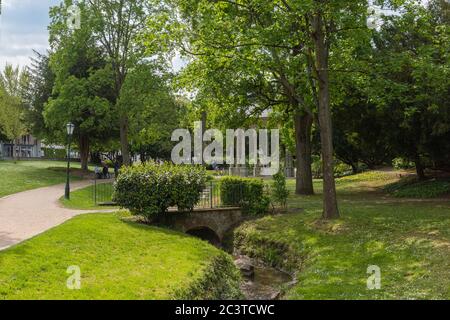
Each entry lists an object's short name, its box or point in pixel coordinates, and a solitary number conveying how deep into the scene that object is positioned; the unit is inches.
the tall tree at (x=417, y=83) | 625.9
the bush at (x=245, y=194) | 748.0
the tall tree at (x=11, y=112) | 2016.5
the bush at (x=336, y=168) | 1749.0
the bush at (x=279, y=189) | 751.7
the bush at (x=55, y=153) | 2841.8
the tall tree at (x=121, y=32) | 1311.5
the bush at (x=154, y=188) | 649.0
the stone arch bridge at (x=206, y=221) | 687.7
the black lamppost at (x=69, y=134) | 949.2
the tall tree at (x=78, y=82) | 1312.7
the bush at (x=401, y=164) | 1329.4
